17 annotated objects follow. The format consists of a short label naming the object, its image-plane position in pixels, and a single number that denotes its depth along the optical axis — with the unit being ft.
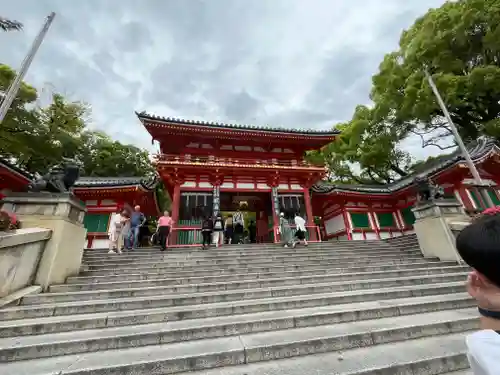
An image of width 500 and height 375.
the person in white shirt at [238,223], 34.03
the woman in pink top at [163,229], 26.30
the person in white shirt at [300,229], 30.78
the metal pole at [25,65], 24.77
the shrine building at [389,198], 39.93
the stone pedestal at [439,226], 20.90
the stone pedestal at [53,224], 14.55
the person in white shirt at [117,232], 24.11
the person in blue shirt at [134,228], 27.58
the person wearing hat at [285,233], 30.91
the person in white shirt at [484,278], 2.32
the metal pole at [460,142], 30.94
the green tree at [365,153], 56.29
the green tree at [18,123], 42.80
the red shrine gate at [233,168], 38.55
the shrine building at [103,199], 37.22
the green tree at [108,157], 66.15
